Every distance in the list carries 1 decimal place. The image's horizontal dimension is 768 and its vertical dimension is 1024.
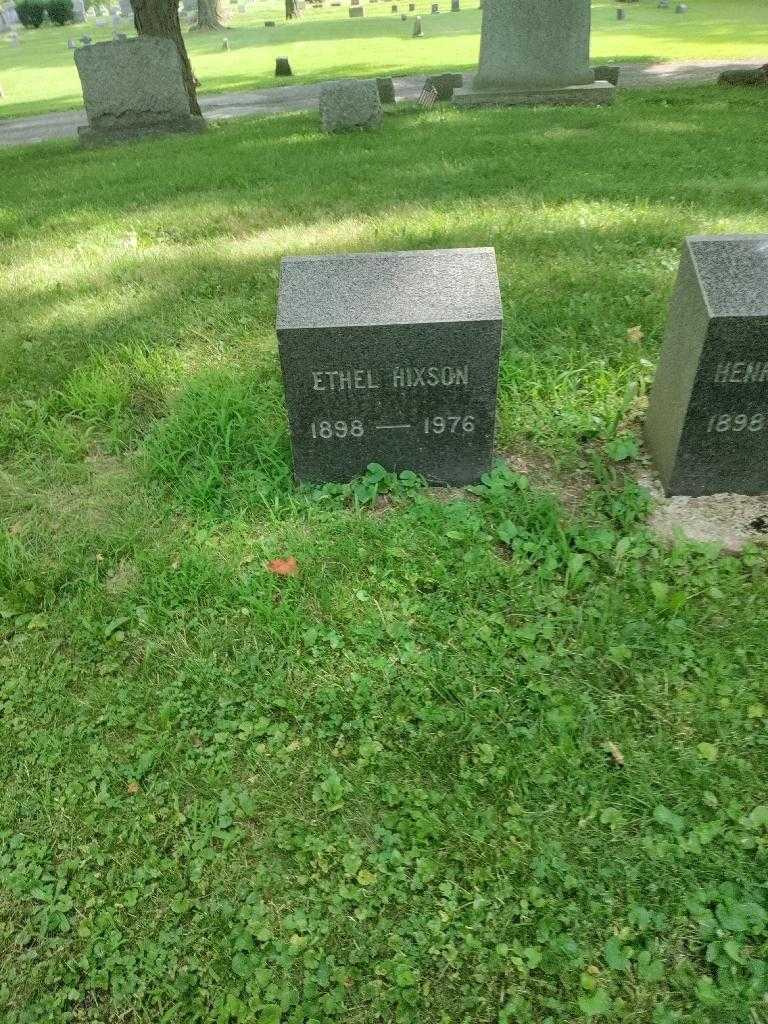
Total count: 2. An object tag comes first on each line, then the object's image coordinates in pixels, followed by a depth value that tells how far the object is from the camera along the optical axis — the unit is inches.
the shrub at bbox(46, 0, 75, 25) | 1879.9
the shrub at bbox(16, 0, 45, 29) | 1848.8
